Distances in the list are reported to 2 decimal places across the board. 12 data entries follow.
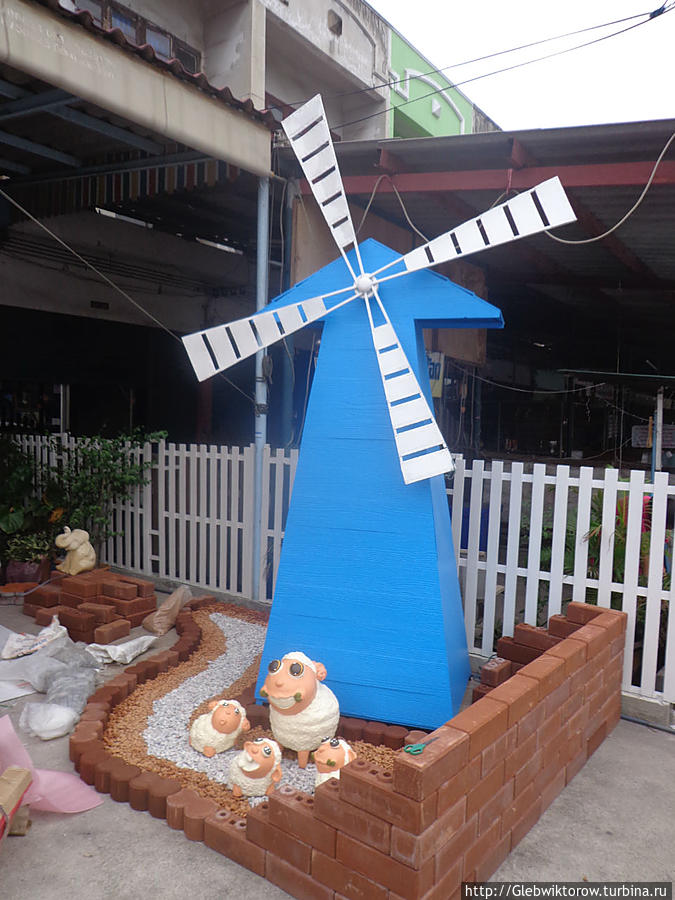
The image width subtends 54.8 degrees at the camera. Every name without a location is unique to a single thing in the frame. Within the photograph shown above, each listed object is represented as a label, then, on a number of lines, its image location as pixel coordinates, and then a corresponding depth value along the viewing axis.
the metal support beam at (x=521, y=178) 4.98
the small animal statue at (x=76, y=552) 5.83
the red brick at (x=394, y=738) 3.37
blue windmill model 3.45
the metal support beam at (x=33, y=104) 5.07
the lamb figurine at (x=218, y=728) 3.24
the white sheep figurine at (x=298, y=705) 3.12
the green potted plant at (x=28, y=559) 6.14
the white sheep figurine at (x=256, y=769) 2.84
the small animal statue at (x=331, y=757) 2.82
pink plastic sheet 2.79
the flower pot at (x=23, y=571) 6.14
